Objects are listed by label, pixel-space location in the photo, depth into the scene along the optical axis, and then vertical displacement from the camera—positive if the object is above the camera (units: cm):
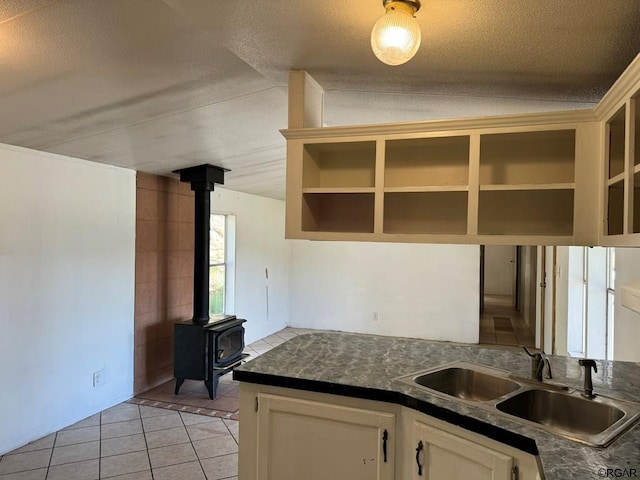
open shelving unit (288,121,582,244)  193 +30
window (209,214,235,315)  533 -29
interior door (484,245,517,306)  1117 -74
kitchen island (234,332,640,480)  126 -59
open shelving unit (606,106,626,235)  170 +29
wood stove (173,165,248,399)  391 -83
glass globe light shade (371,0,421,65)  133 +64
